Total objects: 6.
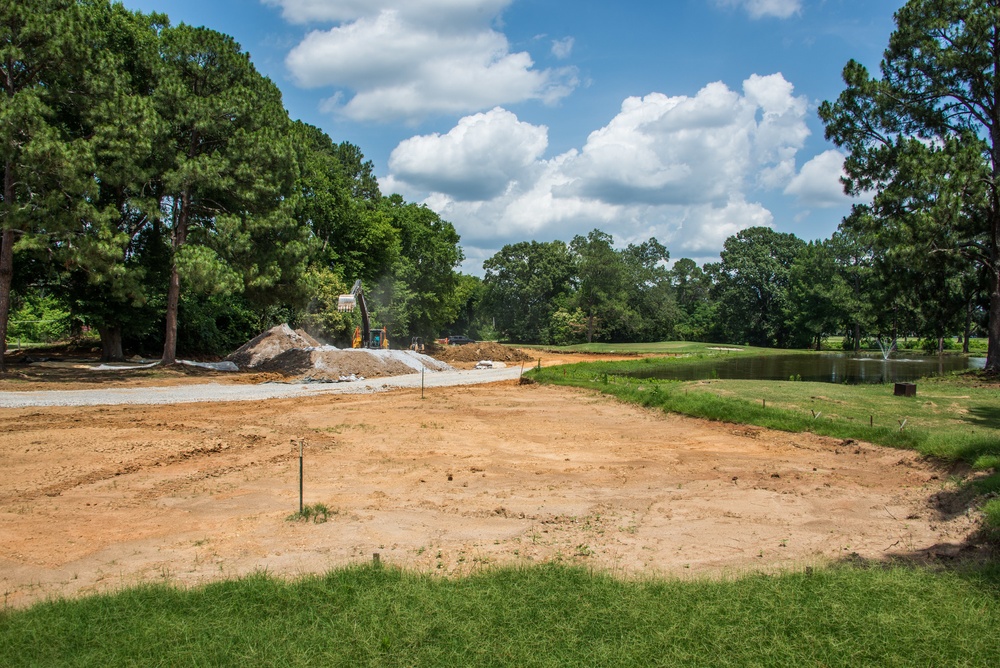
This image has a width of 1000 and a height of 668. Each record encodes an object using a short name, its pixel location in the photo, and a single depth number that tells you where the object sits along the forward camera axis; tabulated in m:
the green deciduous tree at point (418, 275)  53.62
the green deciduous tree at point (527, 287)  90.81
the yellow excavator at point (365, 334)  39.23
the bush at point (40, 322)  40.22
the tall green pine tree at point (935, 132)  24.80
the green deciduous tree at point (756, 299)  84.06
